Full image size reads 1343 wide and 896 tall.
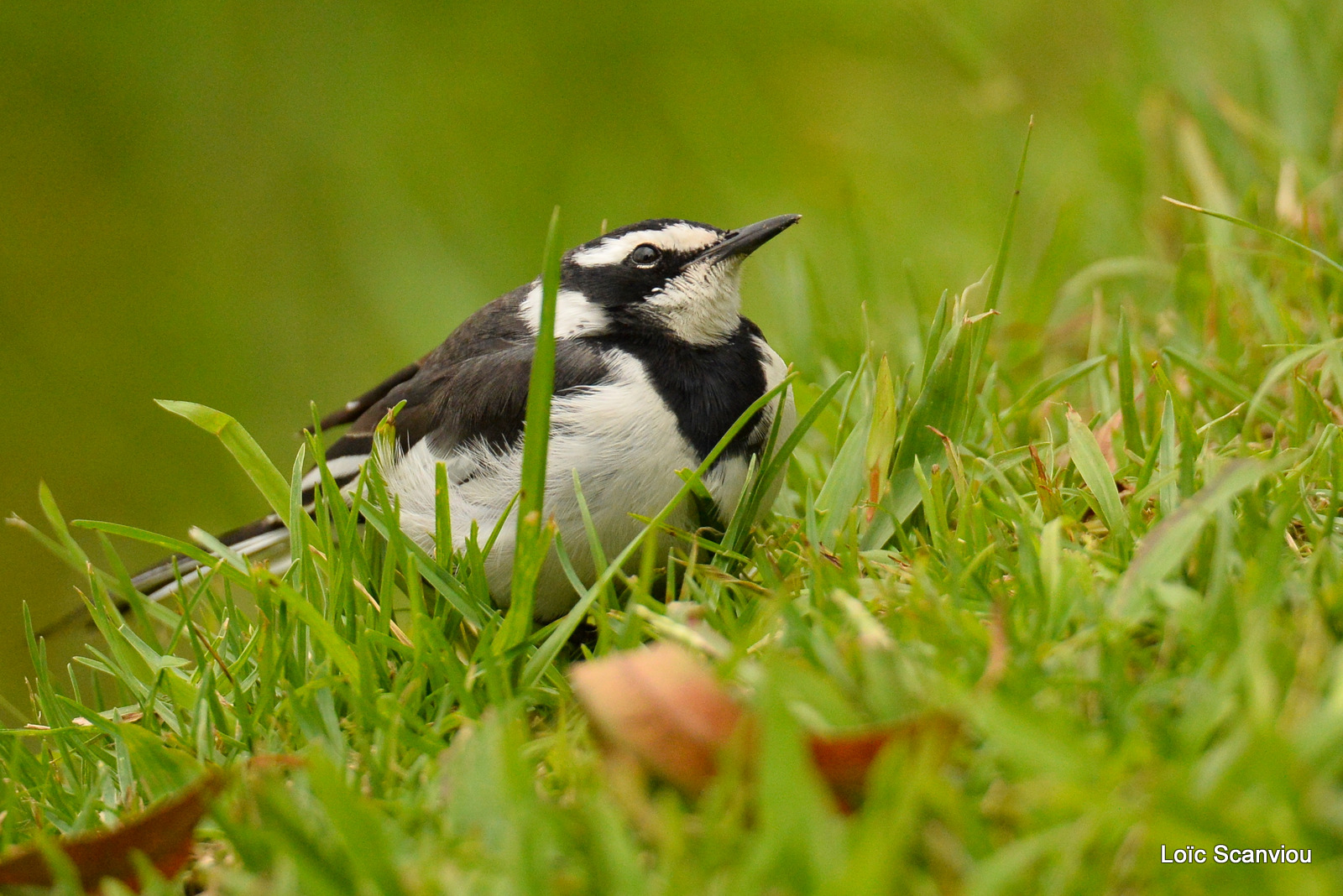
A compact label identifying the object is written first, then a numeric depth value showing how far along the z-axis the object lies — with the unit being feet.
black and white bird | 11.17
